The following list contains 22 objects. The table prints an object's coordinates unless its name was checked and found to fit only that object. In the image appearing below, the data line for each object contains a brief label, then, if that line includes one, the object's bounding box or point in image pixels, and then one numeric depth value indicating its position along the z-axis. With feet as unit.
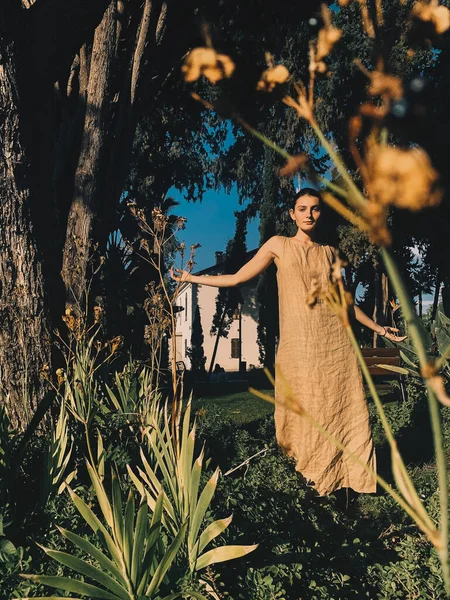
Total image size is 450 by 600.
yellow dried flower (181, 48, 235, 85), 2.45
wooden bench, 25.33
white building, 107.86
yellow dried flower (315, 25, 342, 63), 2.49
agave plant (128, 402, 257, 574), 6.21
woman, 11.86
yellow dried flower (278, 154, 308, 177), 2.28
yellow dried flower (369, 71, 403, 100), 2.05
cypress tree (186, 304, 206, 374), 78.64
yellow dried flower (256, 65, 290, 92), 2.59
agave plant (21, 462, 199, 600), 5.45
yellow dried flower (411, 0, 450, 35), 2.26
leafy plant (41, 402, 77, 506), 8.52
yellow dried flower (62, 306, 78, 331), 8.60
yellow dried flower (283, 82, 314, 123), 2.47
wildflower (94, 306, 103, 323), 10.06
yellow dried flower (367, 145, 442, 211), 1.70
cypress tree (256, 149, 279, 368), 72.38
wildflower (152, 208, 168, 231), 7.56
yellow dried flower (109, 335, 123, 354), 9.63
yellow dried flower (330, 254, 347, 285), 2.61
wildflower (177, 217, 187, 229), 9.01
